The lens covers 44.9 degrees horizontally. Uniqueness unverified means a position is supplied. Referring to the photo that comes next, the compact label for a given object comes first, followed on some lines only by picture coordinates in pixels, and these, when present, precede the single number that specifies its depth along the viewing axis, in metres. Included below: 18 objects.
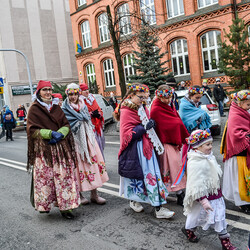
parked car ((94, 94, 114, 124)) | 16.55
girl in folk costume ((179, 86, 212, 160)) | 5.23
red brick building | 20.08
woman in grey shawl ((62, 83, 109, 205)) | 5.14
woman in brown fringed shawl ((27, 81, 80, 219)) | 4.59
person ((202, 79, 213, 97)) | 14.18
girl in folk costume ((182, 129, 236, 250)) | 3.30
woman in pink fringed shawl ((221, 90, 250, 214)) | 4.17
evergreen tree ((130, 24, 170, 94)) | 17.02
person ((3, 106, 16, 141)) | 16.70
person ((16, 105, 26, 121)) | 23.16
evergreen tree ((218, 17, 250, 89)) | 15.10
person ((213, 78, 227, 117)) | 15.01
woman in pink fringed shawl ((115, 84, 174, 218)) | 4.34
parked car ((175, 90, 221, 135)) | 10.17
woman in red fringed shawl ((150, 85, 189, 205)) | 4.61
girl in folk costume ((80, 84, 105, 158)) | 6.25
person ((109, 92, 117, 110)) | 21.39
